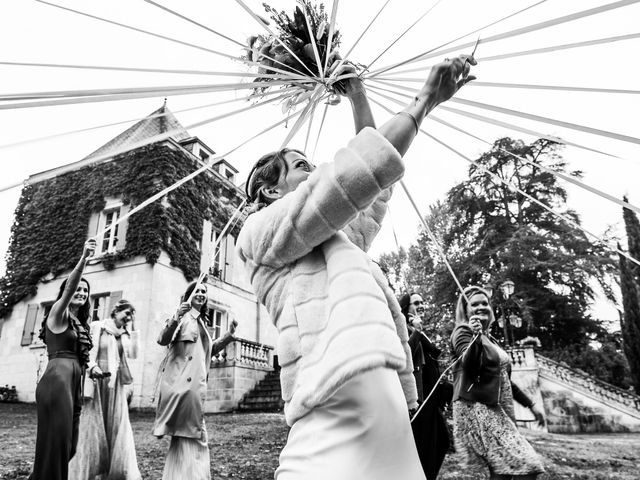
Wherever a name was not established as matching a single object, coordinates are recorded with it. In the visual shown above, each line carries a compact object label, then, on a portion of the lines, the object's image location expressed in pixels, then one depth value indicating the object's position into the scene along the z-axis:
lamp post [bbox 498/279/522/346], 10.22
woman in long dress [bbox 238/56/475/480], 1.02
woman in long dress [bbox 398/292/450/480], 3.91
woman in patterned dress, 3.18
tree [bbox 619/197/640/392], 20.55
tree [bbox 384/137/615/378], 23.78
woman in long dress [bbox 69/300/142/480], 4.46
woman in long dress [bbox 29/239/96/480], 3.55
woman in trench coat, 3.90
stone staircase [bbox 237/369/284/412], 13.51
